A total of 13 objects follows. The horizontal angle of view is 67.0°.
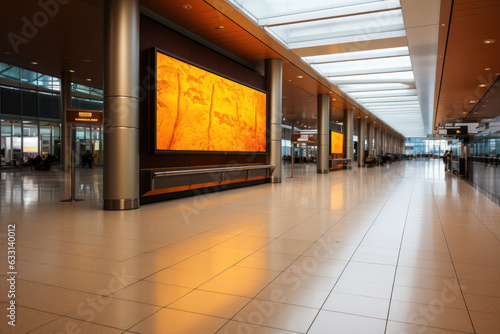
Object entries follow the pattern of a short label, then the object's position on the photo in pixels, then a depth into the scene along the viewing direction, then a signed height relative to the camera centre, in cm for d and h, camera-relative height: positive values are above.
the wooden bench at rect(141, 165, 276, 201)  879 -65
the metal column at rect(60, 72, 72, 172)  2010 +179
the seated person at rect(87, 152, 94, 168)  2745 -39
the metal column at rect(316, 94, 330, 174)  2370 +119
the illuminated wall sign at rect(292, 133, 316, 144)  1975 +93
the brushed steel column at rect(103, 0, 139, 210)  768 +116
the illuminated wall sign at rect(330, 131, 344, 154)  2929 +99
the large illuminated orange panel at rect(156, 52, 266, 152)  940 +130
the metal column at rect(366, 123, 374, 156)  4339 +242
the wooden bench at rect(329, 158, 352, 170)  2753 -62
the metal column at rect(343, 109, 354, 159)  3084 +226
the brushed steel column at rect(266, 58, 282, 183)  1494 +176
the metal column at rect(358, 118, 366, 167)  3575 +64
